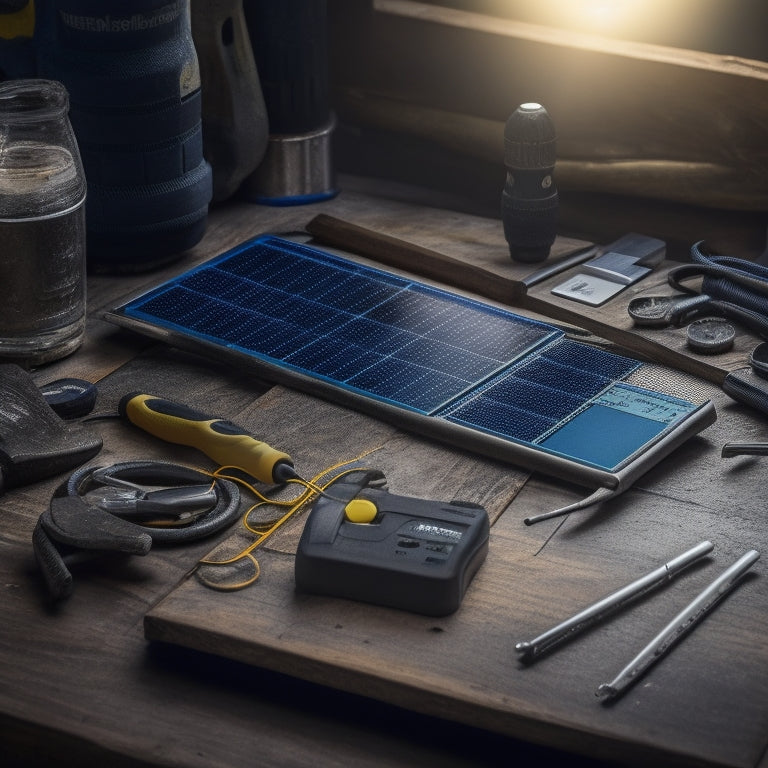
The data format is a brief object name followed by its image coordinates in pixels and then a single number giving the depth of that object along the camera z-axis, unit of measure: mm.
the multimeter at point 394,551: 1321
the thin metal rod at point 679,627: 1276
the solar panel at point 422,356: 1463
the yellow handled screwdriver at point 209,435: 1424
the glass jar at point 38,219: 1526
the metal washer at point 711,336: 1550
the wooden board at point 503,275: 1560
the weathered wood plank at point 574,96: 1726
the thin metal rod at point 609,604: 1295
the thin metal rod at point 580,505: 1400
